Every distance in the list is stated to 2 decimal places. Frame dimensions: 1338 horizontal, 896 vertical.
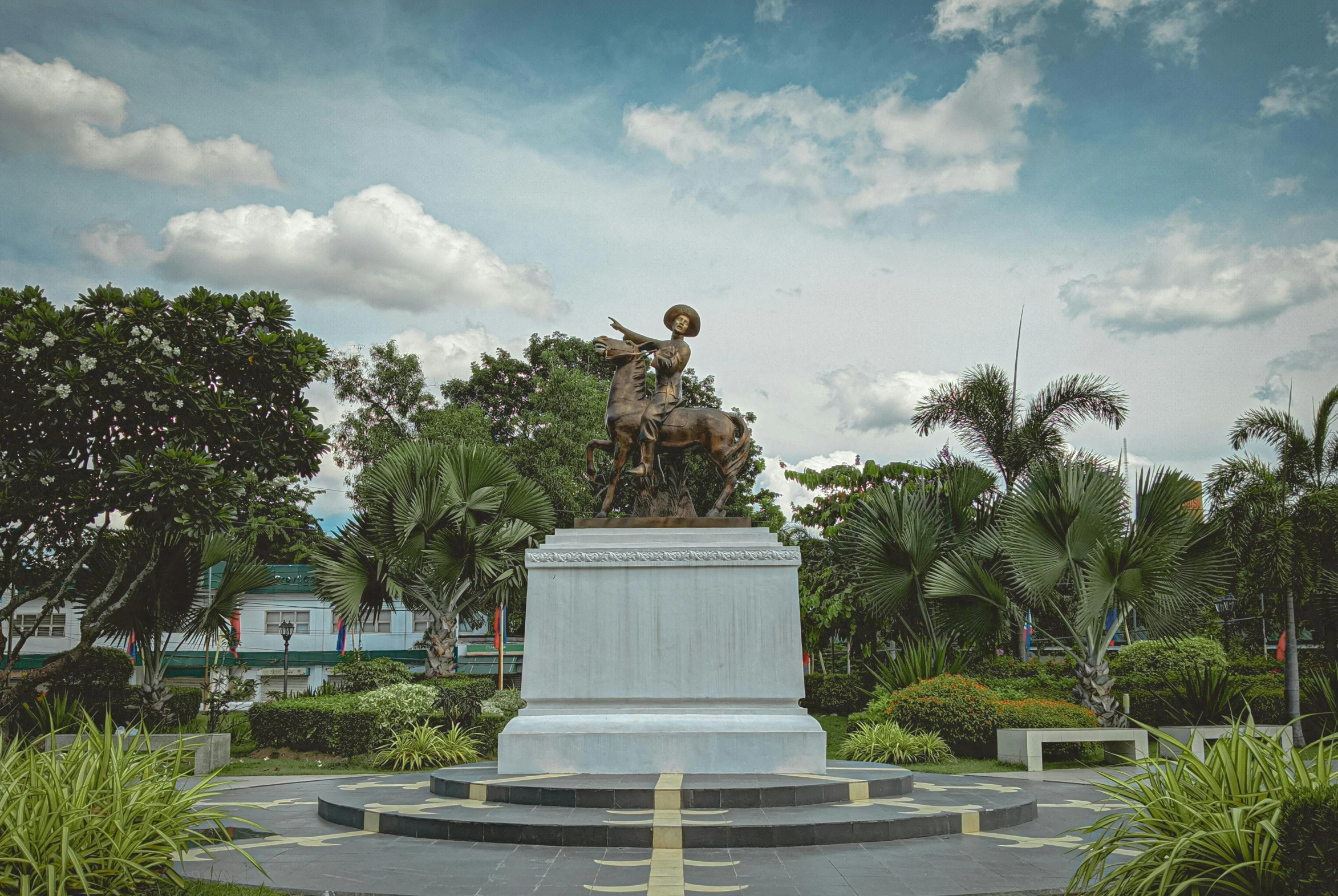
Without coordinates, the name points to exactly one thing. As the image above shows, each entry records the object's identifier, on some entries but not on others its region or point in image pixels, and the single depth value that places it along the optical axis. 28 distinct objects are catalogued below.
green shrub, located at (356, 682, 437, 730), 16.34
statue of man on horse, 11.41
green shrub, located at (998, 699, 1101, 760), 14.84
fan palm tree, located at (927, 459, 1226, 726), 14.73
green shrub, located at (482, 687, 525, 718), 17.11
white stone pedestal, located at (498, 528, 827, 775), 10.12
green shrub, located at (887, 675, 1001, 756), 15.27
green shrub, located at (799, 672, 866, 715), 24.28
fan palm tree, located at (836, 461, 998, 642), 17.97
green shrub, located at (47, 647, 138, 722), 17.16
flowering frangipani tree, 13.69
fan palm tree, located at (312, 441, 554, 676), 17.80
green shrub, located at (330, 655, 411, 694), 18.84
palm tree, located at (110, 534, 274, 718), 16.70
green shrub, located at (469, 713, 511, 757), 16.11
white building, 34.50
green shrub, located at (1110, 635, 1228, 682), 18.52
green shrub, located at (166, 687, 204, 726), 18.06
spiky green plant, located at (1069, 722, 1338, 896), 4.52
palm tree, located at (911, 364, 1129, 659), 20.55
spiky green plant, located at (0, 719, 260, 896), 4.71
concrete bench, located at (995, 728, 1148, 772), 14.18
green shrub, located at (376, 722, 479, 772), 14.52
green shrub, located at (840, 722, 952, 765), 14.28
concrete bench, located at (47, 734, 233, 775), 14.48
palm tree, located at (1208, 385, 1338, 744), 15.95
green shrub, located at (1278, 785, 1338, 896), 3.91
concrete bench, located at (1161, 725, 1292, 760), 13.92
